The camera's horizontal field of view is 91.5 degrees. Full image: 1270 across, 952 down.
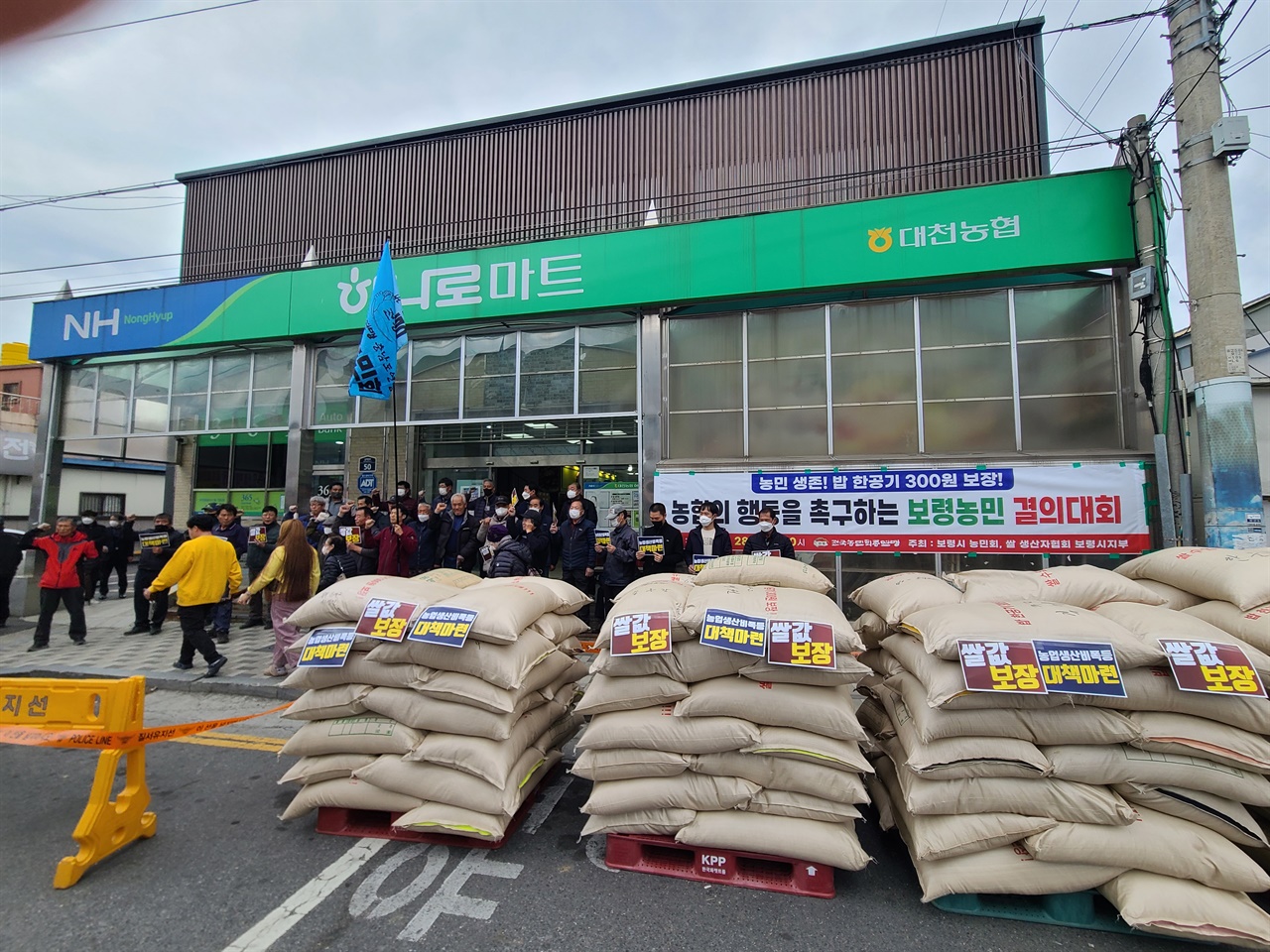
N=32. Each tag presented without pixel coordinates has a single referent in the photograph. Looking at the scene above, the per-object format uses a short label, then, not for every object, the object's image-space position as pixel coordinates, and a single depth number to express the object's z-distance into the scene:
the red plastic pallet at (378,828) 3.39
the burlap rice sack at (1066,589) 3.57
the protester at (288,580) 6.70
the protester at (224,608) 8.54
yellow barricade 3.24
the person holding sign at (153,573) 9.05
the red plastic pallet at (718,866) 2.97
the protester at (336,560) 7.21
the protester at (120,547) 11.40
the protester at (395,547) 7.66
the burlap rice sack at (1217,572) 3.32
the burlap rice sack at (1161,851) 2.62
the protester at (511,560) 6.75
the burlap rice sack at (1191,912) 2.52
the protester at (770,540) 7.19
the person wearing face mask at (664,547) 7.66
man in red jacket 8.28
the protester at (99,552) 10.71
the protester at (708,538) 7.64
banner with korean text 7.88
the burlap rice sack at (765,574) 4.13
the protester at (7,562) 8.95
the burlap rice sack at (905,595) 3.60
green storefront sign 8.20
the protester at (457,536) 8.71
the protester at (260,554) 9.39
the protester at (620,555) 7.76
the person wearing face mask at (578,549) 8.10
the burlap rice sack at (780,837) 2.93
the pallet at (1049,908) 2.76
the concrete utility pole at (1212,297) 6.78
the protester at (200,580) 6.51
